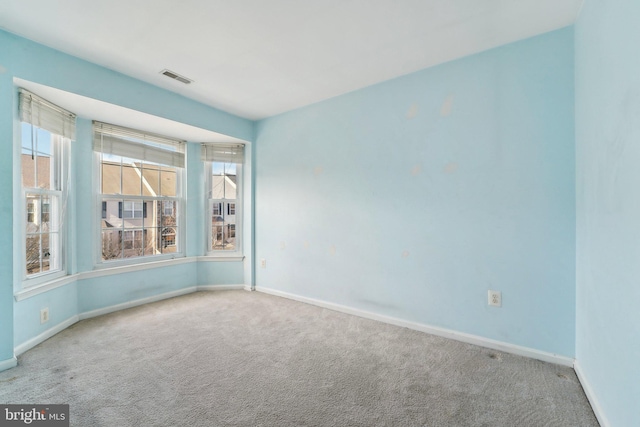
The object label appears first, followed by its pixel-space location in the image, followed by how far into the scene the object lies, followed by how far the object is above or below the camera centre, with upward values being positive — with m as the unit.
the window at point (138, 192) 3.22 +0.26
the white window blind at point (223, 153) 4.00 +0.87
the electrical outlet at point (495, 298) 2.27 -0.73
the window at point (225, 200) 4.08 +0.17
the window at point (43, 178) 2.37 +0.32
